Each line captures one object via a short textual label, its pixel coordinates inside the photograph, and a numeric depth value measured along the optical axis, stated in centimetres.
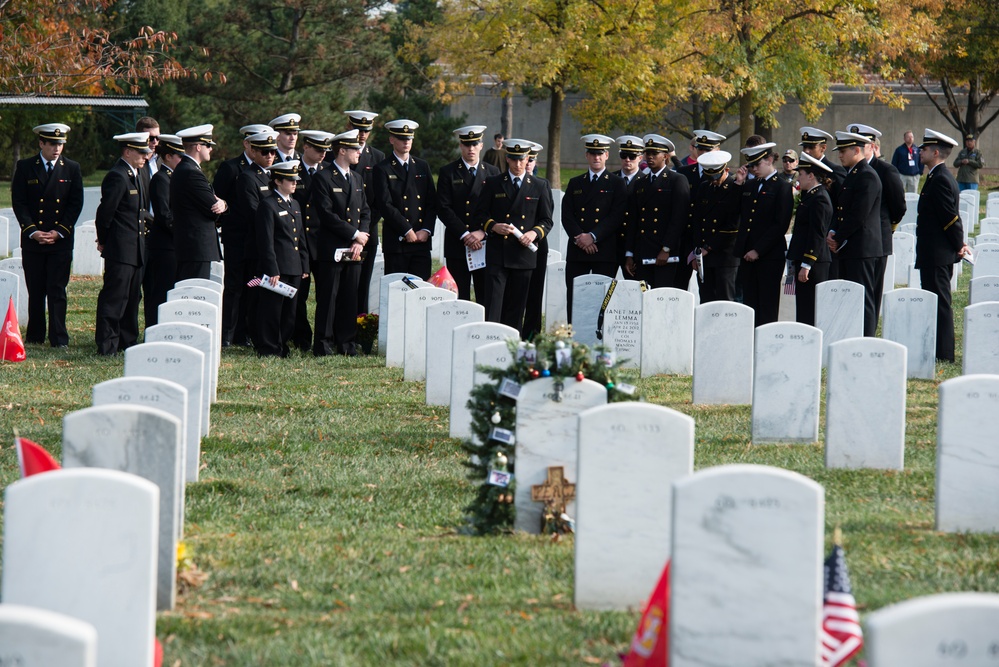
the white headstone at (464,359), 1892
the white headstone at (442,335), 2145
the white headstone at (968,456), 1387
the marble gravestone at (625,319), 2553
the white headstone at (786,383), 1822
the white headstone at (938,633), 696
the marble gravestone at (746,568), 901
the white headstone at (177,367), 1616
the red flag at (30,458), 1127
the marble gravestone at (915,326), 2389
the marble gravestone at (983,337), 2077
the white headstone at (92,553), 892
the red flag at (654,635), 938
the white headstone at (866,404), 1656
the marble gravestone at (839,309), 2425
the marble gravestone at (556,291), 3048
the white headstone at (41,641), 680
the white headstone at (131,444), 1147
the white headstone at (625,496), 1118
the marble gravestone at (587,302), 2706
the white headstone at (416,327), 2402
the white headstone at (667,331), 2477
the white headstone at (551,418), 1340
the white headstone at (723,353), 2111
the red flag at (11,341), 2597
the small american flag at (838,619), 937
